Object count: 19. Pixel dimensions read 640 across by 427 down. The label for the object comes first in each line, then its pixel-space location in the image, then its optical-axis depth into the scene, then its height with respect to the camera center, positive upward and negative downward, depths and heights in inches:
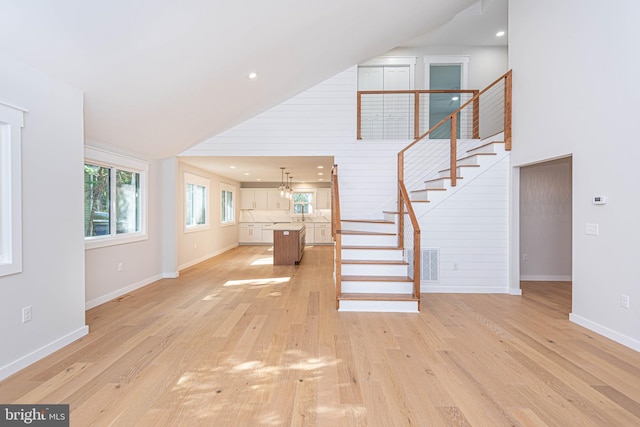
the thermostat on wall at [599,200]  127.6 +4.6
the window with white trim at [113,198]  168.7 +7.6
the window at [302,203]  455.8 +11.7
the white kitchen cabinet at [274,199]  451.8 +16.4
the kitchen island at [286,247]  289.0 -31.7
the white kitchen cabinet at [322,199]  450.9 +17.1
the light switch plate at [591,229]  133.0 -7.3
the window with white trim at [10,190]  97.7 +6.5
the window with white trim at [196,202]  278.1 +8.2
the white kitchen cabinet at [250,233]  445.1 -29.7
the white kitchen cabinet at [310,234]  439.5 -30.7
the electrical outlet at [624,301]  119.1 -33.0
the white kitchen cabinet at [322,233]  438.9 -29.3
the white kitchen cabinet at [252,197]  451.5 +19.9
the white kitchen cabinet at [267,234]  447.1 -31.3
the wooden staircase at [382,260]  158.1 -26.7
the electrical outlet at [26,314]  101.9 -32.5
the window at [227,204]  380.5 +8.8
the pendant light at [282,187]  328.1 +25.4
